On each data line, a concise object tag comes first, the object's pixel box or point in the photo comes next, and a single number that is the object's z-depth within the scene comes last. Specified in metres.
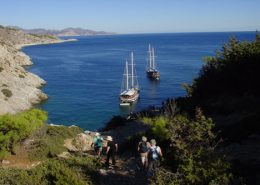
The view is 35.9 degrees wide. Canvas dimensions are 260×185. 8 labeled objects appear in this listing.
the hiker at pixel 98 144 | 17.70
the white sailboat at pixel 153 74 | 86.62
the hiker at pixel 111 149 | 16.58
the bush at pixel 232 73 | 26.81
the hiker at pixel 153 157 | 13.96
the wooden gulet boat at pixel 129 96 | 62.66
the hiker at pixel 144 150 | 14.47
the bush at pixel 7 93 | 57.96
